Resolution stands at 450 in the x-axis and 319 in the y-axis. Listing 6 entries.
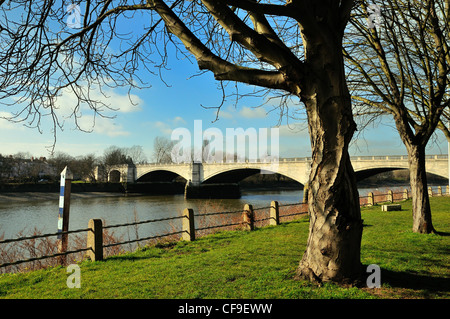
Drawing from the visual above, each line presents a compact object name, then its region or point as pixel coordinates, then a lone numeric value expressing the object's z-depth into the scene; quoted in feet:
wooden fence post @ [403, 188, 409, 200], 76.94
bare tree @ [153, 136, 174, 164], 261.48
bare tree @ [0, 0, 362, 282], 13.82
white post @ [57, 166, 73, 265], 28.37
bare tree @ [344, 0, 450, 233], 27.32
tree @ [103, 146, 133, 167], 272.60
